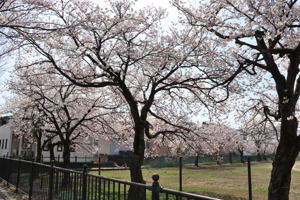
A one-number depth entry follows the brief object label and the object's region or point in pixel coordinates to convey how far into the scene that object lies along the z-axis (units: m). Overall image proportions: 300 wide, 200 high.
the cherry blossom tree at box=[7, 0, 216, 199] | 11.38
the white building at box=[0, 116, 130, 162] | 40.78
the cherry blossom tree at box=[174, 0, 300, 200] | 8.11
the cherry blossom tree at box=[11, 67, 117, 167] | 16.95
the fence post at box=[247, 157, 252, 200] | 10.28
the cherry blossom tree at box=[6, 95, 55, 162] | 20.17
